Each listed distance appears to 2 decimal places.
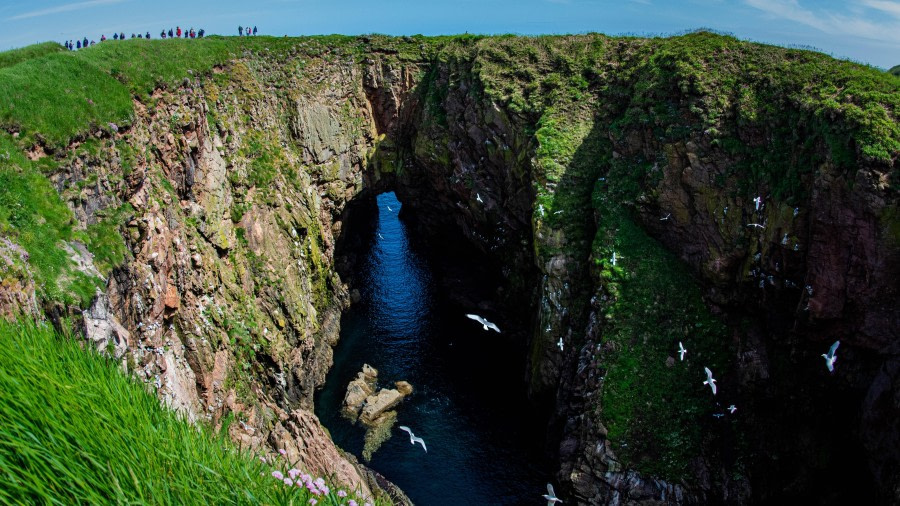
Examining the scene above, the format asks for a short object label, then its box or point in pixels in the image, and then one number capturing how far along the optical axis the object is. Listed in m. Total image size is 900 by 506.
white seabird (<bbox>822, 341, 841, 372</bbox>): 26.12
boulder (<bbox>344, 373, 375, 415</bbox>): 45.41
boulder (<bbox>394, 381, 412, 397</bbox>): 47.05
